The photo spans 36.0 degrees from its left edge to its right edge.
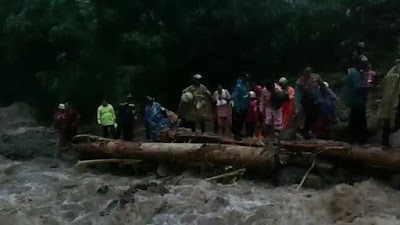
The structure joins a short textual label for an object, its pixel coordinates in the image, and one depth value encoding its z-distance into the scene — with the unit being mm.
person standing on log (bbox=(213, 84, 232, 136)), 12844
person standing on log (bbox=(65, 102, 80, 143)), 14719
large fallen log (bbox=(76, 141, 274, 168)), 10750
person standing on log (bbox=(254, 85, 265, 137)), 12344
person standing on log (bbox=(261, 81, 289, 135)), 11657
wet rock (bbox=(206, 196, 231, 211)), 9422
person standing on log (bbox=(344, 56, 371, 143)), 11211
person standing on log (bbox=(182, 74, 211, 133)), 12664
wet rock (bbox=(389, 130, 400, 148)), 11241
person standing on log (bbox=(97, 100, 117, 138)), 13930
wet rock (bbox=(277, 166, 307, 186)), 10312
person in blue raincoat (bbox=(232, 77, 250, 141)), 12680
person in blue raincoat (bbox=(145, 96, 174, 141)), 13078
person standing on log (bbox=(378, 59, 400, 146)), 10735
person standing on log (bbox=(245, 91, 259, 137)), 12531
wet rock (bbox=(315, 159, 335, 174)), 10258
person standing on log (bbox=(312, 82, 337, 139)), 11539
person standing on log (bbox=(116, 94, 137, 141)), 13648
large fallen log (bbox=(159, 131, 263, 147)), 11305
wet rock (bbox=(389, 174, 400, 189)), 9805
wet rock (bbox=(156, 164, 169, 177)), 11633
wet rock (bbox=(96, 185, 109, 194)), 10633
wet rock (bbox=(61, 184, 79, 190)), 11231
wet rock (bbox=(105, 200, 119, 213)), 9817
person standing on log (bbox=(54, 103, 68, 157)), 14703
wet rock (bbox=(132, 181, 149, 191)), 10577
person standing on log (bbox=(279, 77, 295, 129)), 11930
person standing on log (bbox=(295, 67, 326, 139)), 11383
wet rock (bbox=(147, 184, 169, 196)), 10305
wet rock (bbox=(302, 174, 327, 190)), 10055
